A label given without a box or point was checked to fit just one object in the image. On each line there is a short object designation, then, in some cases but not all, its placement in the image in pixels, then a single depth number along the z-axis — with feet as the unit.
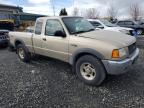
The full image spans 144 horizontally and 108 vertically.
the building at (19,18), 36.62
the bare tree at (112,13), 120.42
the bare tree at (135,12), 112.24
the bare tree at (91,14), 133.59
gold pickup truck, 8.33
